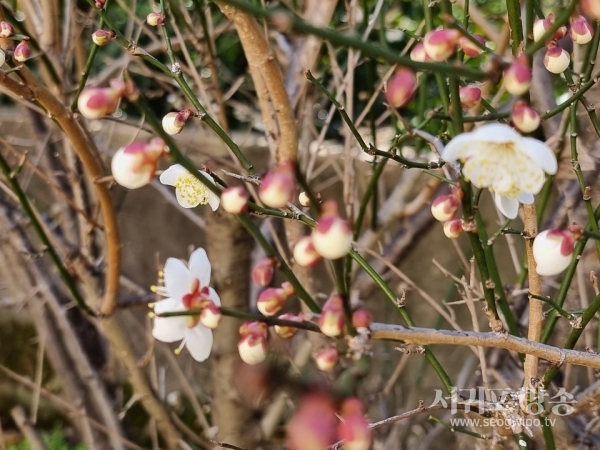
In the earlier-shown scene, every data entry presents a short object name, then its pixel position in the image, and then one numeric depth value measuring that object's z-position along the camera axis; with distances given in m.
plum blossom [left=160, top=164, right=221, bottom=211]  0.41
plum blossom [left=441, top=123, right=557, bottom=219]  0.35
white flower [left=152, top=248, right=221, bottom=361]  0.37
